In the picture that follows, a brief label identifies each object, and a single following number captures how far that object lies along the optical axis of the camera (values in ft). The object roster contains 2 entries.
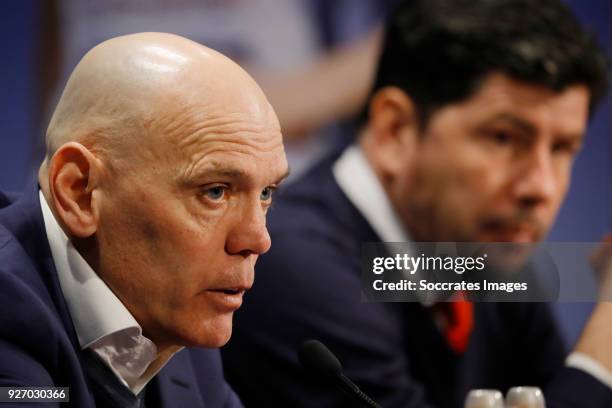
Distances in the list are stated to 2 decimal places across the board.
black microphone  10.55
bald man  10.40
